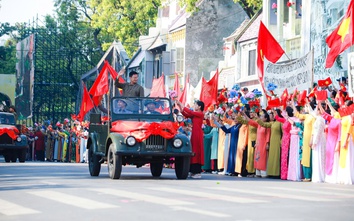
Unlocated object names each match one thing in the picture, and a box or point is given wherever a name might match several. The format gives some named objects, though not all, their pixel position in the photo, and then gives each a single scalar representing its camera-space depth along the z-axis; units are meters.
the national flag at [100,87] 28.92
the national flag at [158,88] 36.66
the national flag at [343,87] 22.74
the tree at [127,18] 71.00
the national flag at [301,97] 23.22
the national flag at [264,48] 28.17
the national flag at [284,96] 24.17
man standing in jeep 22.92
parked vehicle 40.50
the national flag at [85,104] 36.06
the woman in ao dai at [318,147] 22.30
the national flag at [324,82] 22.31
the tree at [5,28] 84.00
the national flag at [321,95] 21.34
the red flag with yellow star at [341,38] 22.21
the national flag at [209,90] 31.94
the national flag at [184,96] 35.81
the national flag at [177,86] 37.26
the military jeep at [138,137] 21.16
